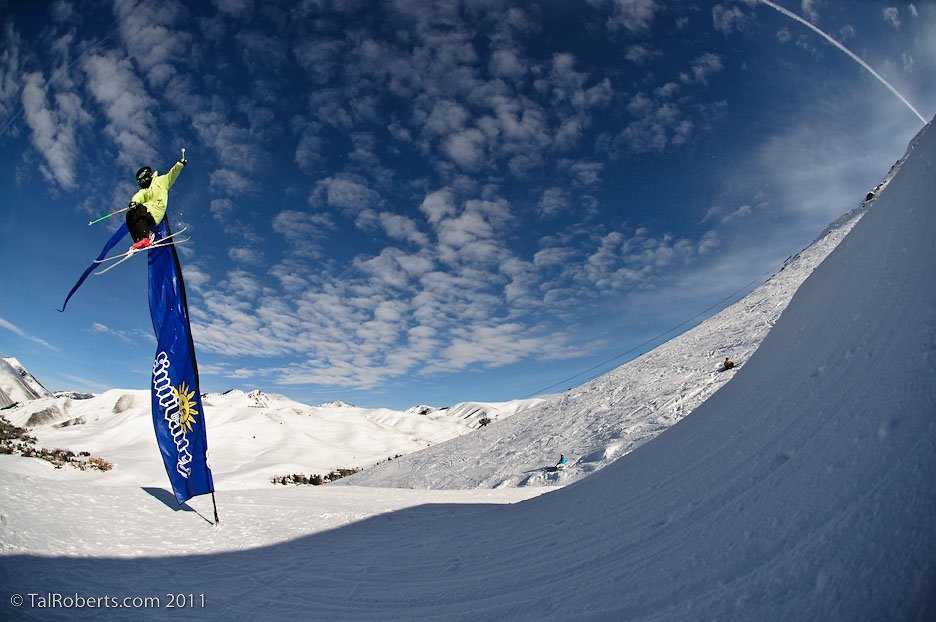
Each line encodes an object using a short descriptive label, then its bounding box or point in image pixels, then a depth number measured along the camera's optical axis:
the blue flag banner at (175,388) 6.73
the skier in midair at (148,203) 6.58
